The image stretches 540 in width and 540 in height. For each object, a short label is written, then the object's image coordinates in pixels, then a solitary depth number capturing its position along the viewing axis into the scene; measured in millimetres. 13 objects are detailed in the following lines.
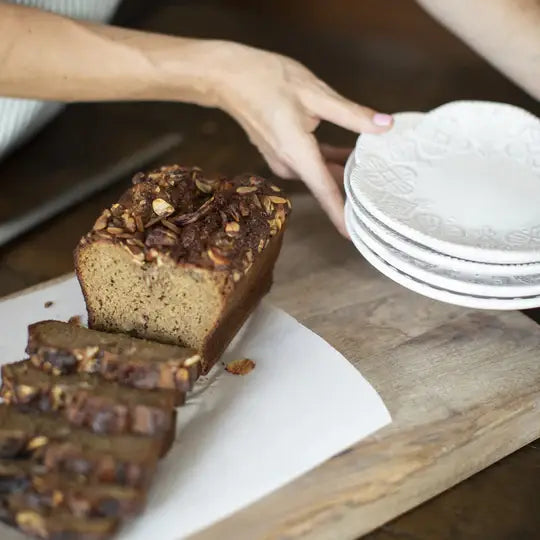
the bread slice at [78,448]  1164
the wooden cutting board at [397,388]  1307
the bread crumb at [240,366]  1529
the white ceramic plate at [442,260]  1492
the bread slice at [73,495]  1131
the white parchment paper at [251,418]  1271
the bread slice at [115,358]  1312
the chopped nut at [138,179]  1630
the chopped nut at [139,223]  1491
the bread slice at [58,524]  1112
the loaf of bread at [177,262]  1436
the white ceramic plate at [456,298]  1535
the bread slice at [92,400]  1229
